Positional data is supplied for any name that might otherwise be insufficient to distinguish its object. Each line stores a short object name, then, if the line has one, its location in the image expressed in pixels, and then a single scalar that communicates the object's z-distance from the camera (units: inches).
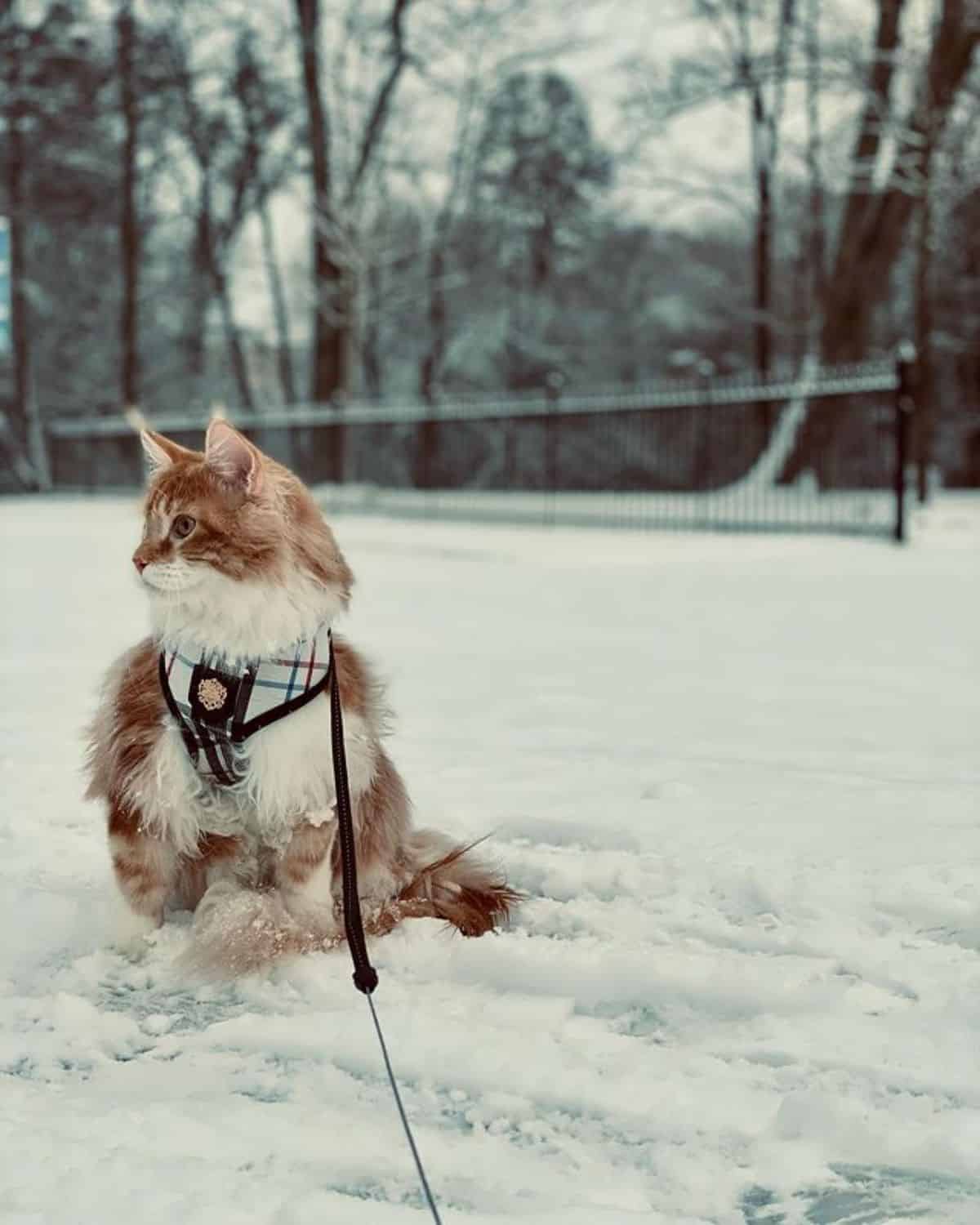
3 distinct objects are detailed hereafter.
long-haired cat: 104.8
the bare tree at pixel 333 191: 842.8
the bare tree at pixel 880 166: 650.2
